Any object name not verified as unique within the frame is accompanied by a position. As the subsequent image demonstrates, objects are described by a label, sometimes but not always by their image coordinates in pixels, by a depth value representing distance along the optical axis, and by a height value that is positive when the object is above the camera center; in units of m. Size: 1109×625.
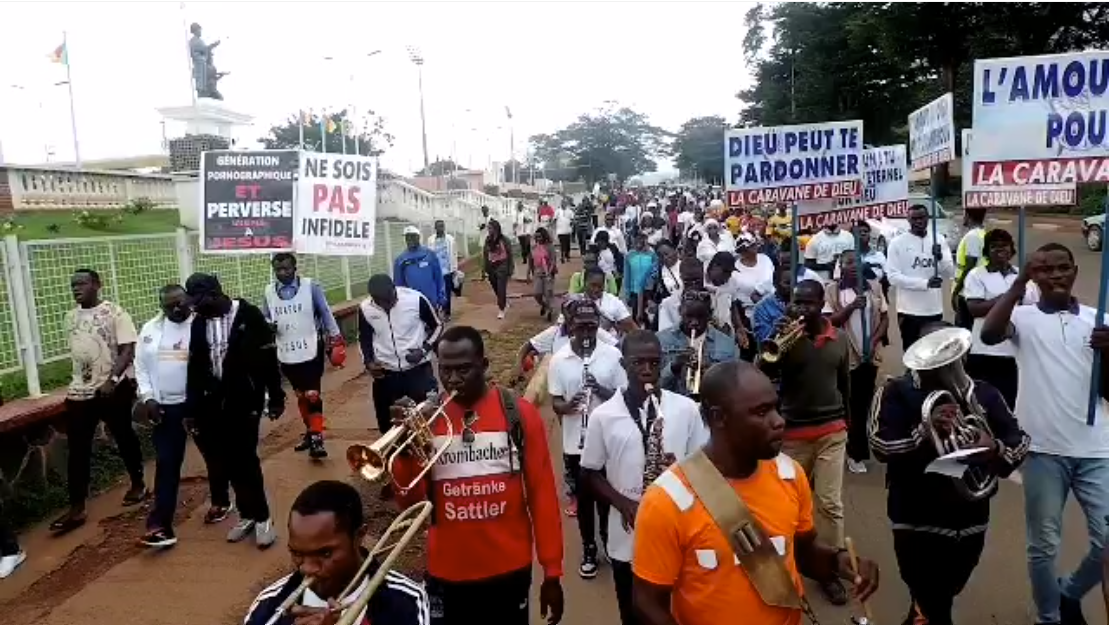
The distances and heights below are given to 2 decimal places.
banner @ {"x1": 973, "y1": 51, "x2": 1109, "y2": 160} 5.17 +0.55
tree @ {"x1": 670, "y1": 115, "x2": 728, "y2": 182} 70.94 +6.19
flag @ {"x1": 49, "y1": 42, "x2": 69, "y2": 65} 31.33 +6.62
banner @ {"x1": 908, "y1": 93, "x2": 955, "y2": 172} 7.43 +0.62
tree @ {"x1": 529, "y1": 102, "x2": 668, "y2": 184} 87.00 +7.42
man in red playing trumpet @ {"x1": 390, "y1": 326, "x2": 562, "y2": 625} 3.28 -1.02
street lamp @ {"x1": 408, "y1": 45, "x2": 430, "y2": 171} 40.28 +7.73
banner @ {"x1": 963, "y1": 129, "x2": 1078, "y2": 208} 5.25 +0.09
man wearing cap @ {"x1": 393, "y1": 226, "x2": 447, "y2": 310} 10.12 -0.53
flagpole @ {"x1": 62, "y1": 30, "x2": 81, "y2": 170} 31.58 +4.94
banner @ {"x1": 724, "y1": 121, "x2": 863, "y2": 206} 7.81 +0.43
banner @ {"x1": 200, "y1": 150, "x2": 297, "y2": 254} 8.20 +0.30
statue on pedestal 27.45 +5.22
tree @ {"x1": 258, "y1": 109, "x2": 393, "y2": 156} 56.00 +6.80
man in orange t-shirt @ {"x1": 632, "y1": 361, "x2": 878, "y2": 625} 2.40 -0.86
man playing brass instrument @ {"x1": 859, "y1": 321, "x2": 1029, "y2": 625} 3.41 -0.99
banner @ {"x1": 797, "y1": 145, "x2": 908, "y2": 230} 9.16 +0.26
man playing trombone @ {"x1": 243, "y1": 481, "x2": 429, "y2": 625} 2.15 -0.86
